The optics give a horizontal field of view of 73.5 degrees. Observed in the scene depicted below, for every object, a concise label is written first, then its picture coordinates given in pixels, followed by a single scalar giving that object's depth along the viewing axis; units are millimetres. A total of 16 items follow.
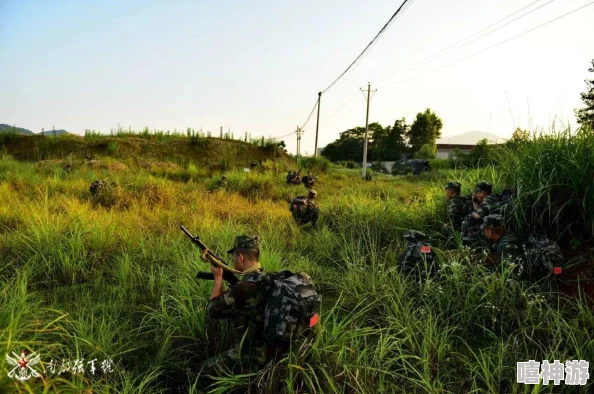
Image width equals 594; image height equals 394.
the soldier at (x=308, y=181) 11977
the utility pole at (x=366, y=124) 23431
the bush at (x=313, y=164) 18109
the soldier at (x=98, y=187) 7568
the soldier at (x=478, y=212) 4473
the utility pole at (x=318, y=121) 27866
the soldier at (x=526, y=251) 3500
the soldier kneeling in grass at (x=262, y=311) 2281
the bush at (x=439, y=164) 27984
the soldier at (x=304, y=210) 6418
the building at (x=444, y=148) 56734
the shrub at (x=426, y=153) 42316
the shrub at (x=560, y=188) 3914
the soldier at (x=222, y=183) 10477
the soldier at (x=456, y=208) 5176
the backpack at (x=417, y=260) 3748
